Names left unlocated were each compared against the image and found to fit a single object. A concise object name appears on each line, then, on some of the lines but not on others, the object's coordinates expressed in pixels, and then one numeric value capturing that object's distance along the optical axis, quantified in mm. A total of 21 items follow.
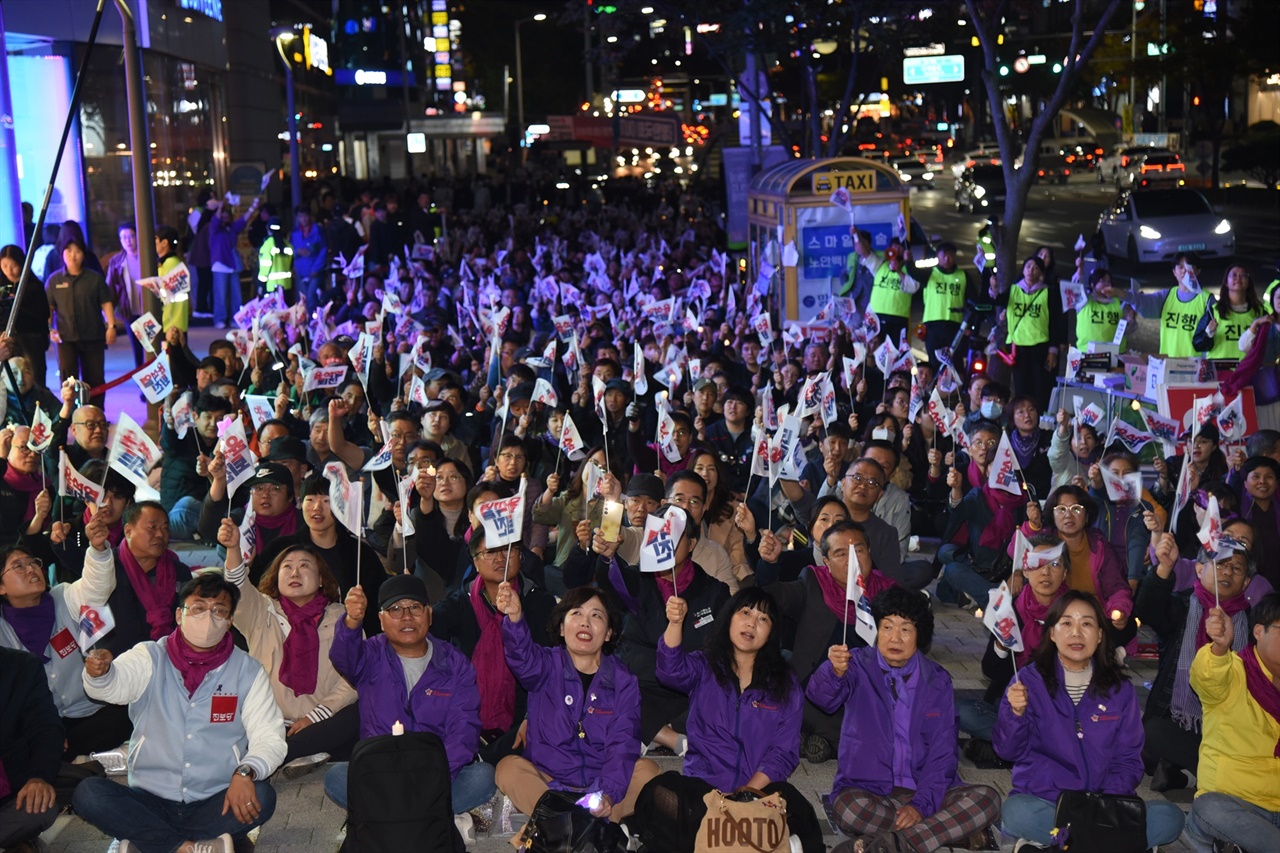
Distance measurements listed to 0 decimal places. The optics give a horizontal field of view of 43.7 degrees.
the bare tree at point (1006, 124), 19188
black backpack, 5578
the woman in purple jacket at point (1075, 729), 5980
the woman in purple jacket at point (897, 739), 6074
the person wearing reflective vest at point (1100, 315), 13547
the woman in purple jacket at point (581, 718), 6266
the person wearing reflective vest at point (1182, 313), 12672
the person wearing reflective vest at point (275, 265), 19662
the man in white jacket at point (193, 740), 5805
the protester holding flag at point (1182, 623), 6570
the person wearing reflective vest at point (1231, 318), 12047
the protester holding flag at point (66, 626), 6324
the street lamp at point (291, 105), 31172
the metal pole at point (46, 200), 11492
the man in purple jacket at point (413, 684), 6246
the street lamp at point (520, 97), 71312
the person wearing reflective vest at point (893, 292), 15562
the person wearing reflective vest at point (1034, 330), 13930
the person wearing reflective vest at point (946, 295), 15109
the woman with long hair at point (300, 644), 6840
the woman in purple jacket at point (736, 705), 6090
